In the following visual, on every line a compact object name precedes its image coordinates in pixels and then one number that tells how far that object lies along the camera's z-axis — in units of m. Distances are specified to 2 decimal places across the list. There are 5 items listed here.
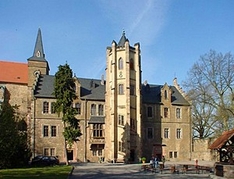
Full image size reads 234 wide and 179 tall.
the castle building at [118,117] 55.06
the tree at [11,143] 41.66
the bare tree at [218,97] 50.25
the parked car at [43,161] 44.69
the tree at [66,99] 45.06
